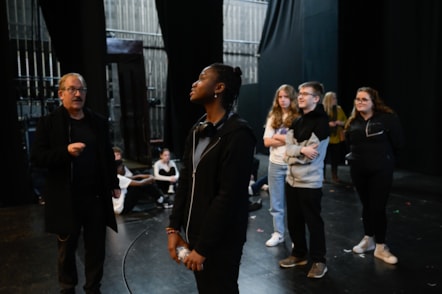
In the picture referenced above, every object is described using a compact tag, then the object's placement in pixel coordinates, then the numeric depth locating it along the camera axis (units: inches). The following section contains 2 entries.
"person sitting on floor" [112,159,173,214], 190.9
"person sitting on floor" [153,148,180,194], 224.1
